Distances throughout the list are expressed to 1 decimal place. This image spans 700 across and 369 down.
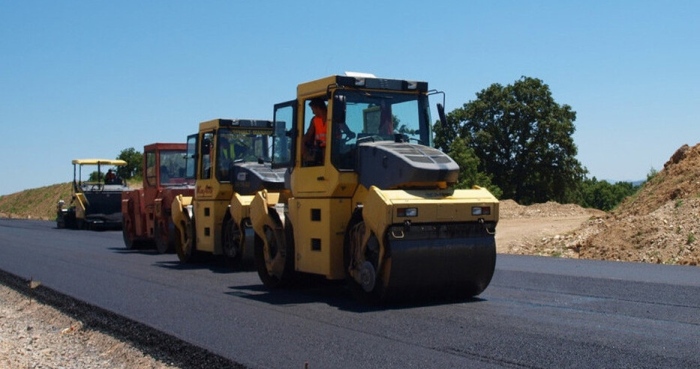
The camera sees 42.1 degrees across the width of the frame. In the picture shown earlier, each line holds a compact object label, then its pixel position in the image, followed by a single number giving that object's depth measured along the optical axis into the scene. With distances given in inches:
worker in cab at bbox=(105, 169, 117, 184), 1320.1
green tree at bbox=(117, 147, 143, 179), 2755.9
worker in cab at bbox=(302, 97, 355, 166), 417.1
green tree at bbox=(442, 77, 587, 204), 2161.7
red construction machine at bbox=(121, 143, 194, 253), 743.7
